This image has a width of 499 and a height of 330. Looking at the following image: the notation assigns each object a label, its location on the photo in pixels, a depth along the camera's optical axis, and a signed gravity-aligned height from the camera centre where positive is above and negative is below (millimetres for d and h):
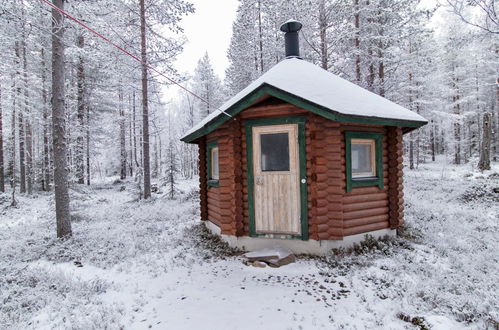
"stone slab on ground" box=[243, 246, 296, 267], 5949 -2092
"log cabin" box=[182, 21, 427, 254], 6211 -38
